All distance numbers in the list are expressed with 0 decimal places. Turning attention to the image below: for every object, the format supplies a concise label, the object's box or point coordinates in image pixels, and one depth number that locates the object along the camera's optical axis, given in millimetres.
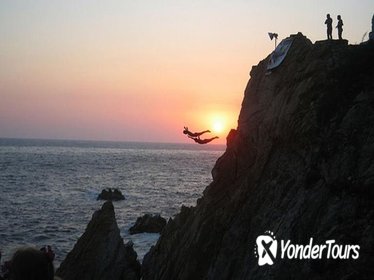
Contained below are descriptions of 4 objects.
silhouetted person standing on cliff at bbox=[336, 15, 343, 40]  23620
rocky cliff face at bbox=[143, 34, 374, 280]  13438
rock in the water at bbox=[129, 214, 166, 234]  44750
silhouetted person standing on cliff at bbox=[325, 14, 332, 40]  23625
